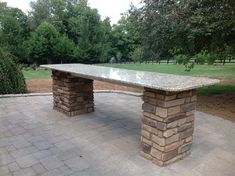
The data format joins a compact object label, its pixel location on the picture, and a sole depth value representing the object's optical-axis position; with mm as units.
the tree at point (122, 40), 30438
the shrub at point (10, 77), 7277
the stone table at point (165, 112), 2926
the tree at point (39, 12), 29038
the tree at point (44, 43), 21969
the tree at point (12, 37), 21858
